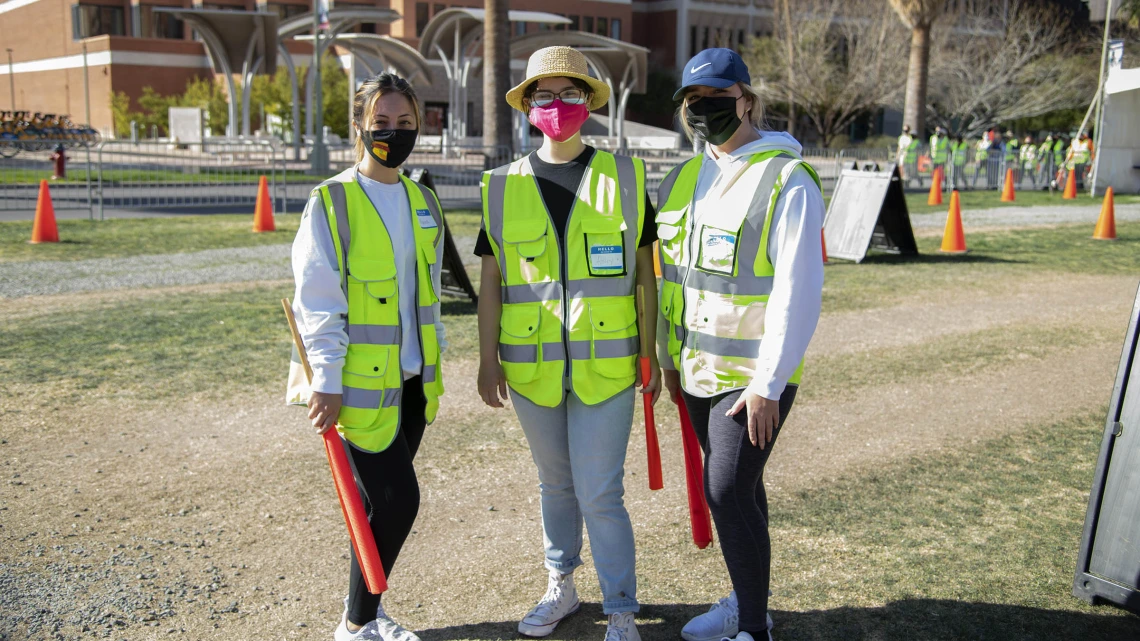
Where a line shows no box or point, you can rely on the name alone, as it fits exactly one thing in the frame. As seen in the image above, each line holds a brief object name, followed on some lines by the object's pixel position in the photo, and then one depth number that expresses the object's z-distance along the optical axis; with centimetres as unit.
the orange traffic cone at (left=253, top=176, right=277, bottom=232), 1489
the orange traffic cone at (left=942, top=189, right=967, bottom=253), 1347
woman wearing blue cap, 301
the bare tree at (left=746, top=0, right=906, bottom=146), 3834
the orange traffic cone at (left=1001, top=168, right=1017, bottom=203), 2255
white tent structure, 2436
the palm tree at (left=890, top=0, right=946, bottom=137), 2688
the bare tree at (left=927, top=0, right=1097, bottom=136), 3922
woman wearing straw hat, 329
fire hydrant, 2360
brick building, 5622
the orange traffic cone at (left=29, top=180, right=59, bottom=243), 1310
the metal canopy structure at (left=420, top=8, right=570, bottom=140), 3659
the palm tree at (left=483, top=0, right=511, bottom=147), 2211
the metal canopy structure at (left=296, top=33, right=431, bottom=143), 3668
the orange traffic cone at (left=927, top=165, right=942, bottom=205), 2146
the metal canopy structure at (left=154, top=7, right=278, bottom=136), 3831
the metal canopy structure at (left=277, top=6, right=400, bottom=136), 3419
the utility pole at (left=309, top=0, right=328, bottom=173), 2803
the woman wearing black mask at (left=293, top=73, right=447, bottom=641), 314
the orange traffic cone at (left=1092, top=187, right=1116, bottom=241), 1524
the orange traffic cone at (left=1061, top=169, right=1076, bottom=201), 2341
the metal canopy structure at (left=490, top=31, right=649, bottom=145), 3519
